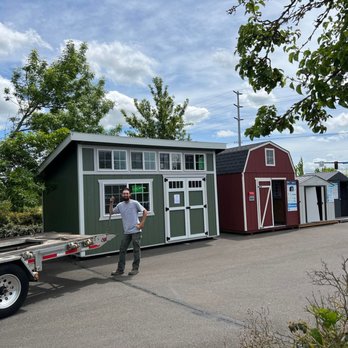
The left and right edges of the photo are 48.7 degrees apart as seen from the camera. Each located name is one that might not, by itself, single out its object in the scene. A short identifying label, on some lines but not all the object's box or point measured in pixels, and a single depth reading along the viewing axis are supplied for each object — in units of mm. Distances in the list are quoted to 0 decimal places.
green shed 11000
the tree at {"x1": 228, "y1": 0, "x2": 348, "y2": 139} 2398
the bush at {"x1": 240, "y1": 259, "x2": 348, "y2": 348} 2576
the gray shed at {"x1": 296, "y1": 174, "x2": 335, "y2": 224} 18641
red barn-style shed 15484
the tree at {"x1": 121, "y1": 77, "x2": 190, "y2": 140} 23375
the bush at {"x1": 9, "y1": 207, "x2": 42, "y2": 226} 15110
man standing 8641
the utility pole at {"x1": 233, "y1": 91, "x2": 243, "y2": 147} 45781
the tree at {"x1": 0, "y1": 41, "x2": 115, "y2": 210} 14414
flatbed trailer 5984
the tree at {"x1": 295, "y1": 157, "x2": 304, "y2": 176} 52144
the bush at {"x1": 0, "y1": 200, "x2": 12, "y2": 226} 14391
